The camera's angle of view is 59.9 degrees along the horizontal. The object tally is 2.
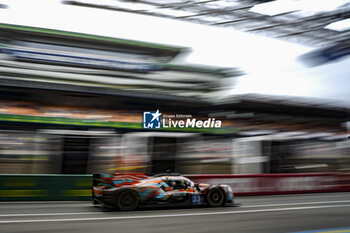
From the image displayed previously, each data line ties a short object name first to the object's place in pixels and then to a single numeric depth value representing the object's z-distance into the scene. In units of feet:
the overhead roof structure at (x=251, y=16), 47.98
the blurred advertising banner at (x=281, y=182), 42.06
